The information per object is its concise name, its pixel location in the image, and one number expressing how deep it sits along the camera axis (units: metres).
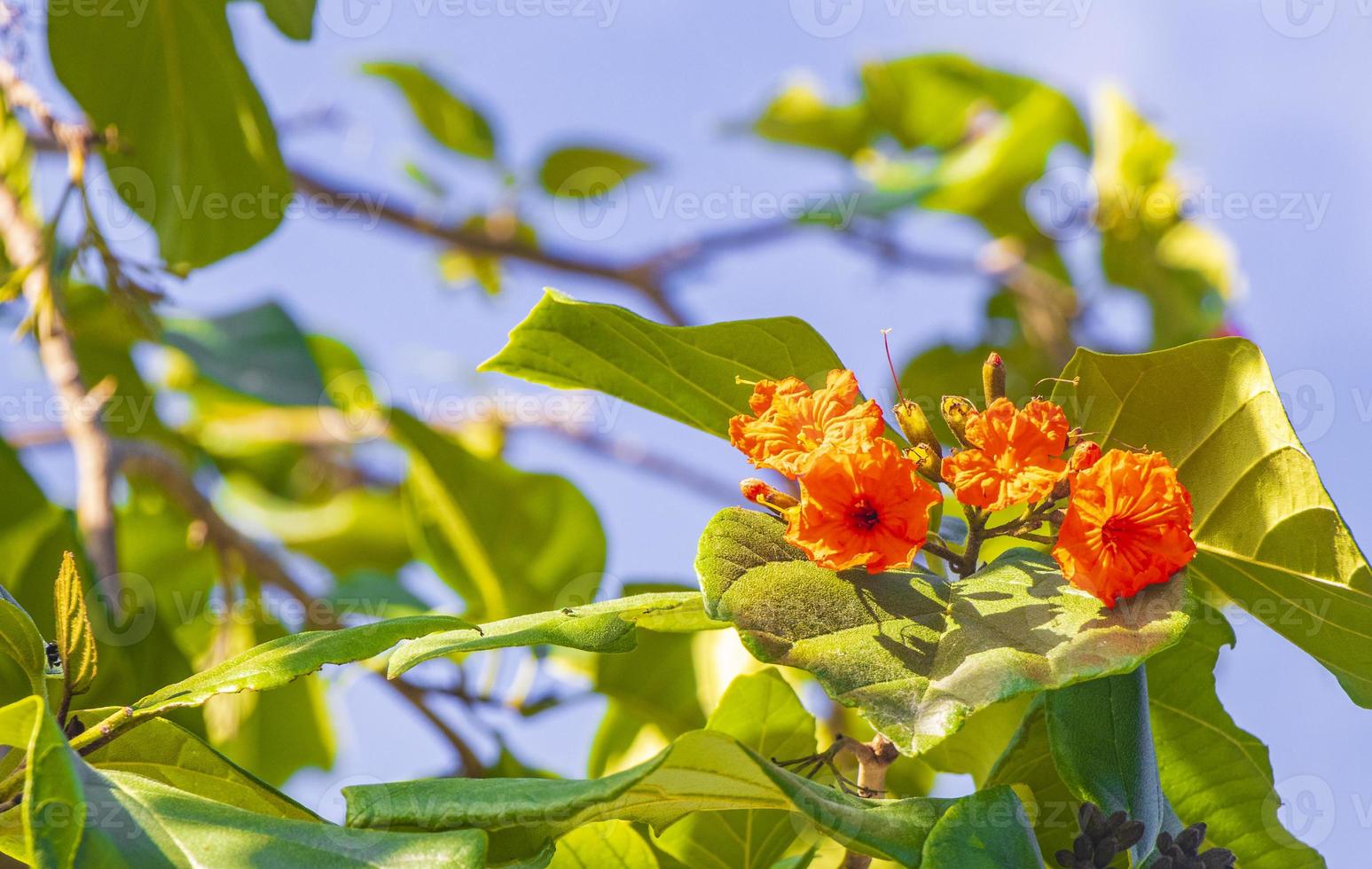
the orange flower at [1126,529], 1.44
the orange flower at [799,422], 1.46
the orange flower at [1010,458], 1.46
